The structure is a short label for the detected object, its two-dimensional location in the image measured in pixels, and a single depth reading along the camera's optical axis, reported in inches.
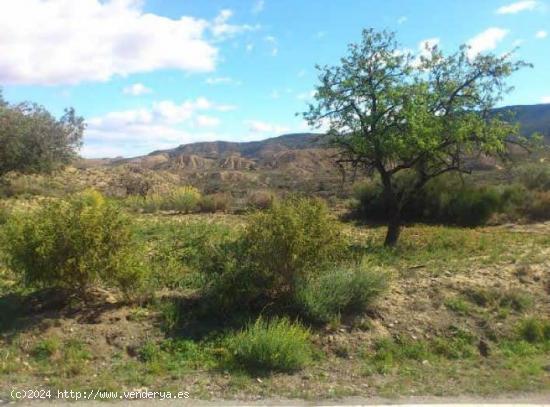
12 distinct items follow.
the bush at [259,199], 856.9
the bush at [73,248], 304.8
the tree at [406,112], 483.2
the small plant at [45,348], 272.4
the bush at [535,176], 935.0
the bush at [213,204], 845.2
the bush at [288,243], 319.6
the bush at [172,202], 840.9
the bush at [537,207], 775.7
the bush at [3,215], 578.2
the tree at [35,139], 609.9
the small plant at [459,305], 334.3
